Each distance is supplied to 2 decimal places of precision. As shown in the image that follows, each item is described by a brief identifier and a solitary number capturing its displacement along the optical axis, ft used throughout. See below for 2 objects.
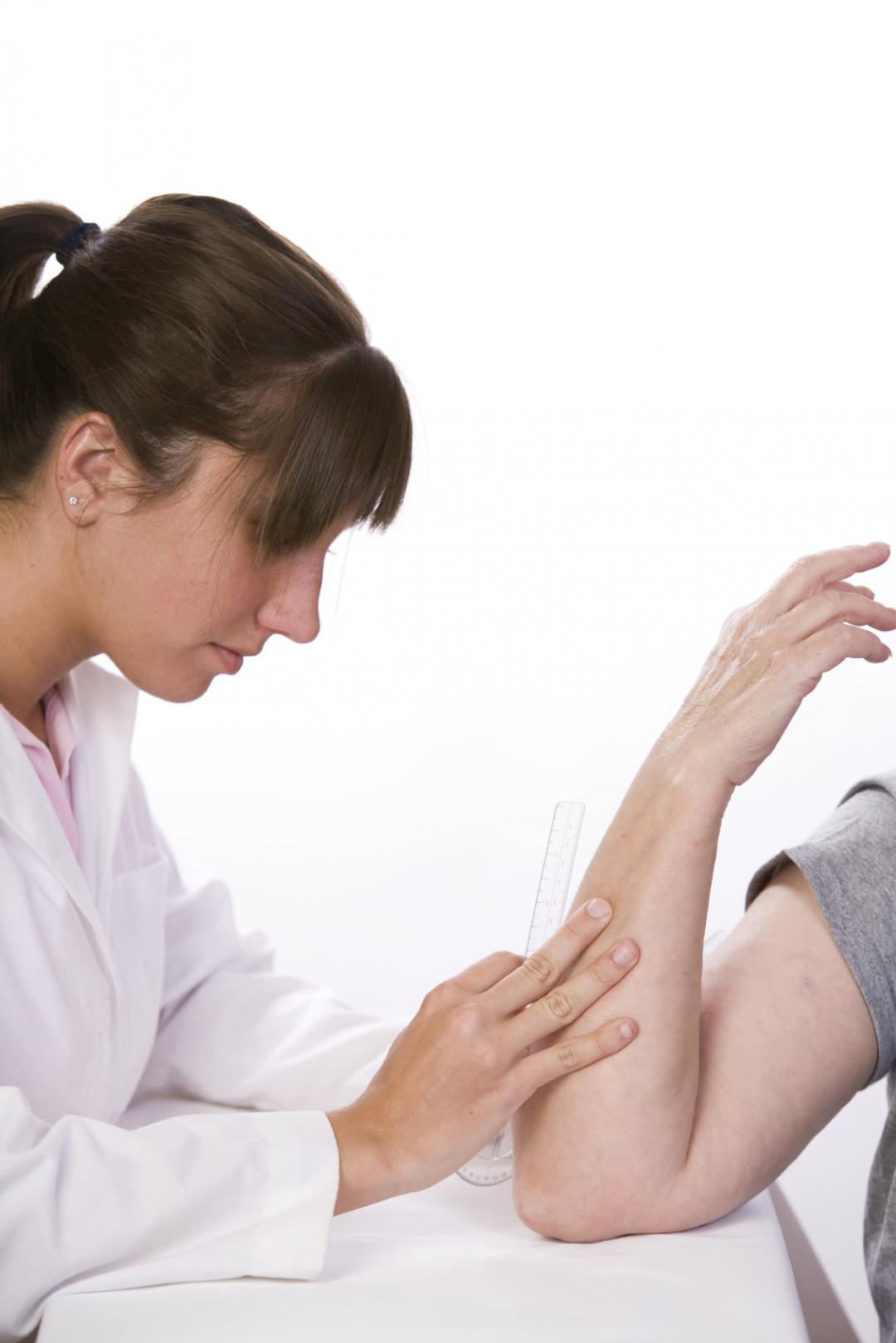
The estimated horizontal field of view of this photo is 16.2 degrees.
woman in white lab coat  4.84
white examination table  4.62
